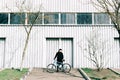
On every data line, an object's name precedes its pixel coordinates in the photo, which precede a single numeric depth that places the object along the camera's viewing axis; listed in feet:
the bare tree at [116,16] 27.81
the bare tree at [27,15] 41.23
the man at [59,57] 37.32
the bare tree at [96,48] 43.24
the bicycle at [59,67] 36.97
